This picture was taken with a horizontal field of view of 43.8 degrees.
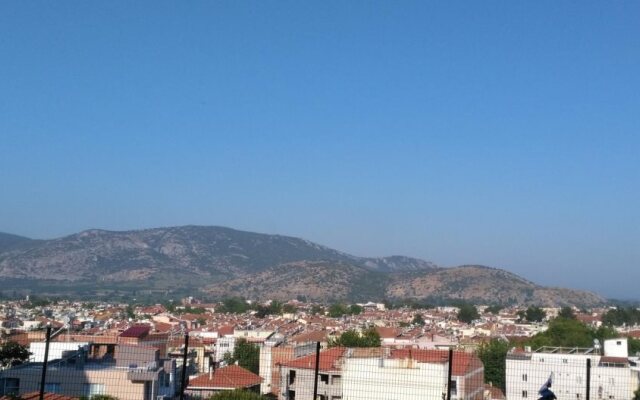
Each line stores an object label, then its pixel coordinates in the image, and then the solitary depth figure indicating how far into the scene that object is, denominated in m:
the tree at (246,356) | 35.52
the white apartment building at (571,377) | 22.75
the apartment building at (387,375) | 18.31
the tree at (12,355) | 21.24
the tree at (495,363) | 32.38
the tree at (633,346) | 40.42
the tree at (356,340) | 41.38
